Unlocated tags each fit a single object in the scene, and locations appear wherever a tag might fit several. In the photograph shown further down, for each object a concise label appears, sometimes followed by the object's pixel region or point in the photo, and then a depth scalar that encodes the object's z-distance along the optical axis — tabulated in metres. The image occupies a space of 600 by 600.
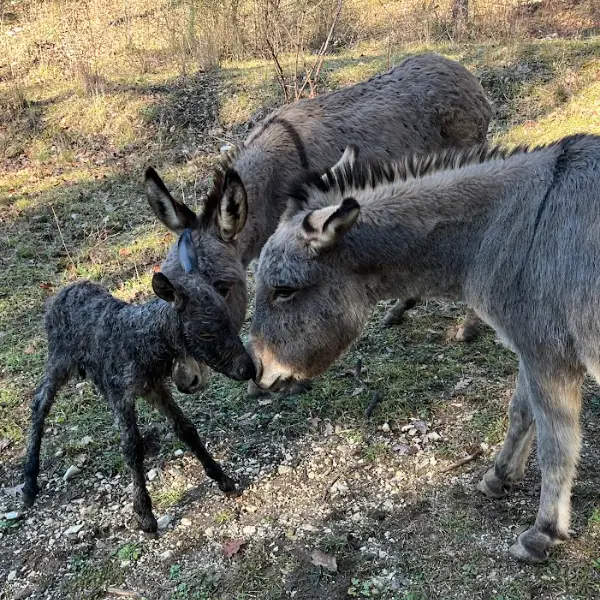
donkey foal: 3.00
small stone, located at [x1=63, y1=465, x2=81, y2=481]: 3.94
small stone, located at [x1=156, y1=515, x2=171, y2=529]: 3.48
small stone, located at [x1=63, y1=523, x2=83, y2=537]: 3.52
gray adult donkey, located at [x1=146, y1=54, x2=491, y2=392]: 3.75
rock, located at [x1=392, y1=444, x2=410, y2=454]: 3.86
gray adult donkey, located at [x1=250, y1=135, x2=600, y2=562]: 2.63
